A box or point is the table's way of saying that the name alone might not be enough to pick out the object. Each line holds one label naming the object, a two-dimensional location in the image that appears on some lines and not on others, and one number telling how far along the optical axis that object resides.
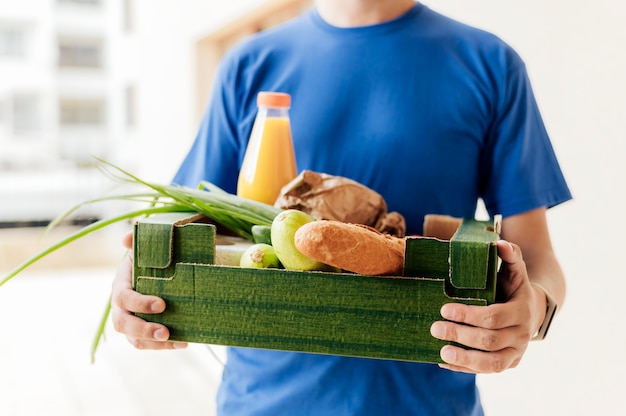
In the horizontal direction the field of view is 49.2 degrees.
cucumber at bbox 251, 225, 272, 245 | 0.79
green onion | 0.82
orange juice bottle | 0.94
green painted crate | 0.72
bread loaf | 0.66
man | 1.01
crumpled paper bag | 0.85
